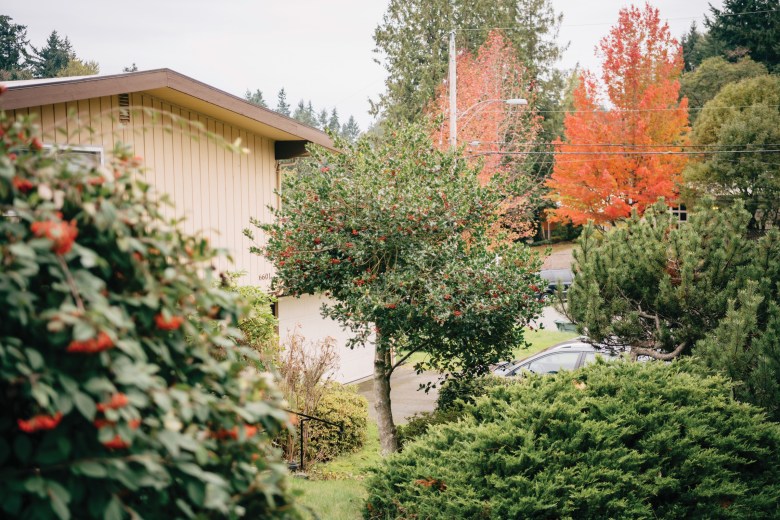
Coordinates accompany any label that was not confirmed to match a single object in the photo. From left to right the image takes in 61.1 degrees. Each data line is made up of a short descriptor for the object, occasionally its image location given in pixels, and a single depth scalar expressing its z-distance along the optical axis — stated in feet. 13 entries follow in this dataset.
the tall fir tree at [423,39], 118.42
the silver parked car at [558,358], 44.96
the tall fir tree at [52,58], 221.25
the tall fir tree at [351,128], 429.95
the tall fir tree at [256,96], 383.86
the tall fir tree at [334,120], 414.12
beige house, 32.09
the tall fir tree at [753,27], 127.44
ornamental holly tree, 29.73
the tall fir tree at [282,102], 424.42
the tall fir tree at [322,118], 433.07
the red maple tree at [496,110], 94.63
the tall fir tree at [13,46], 207.21
